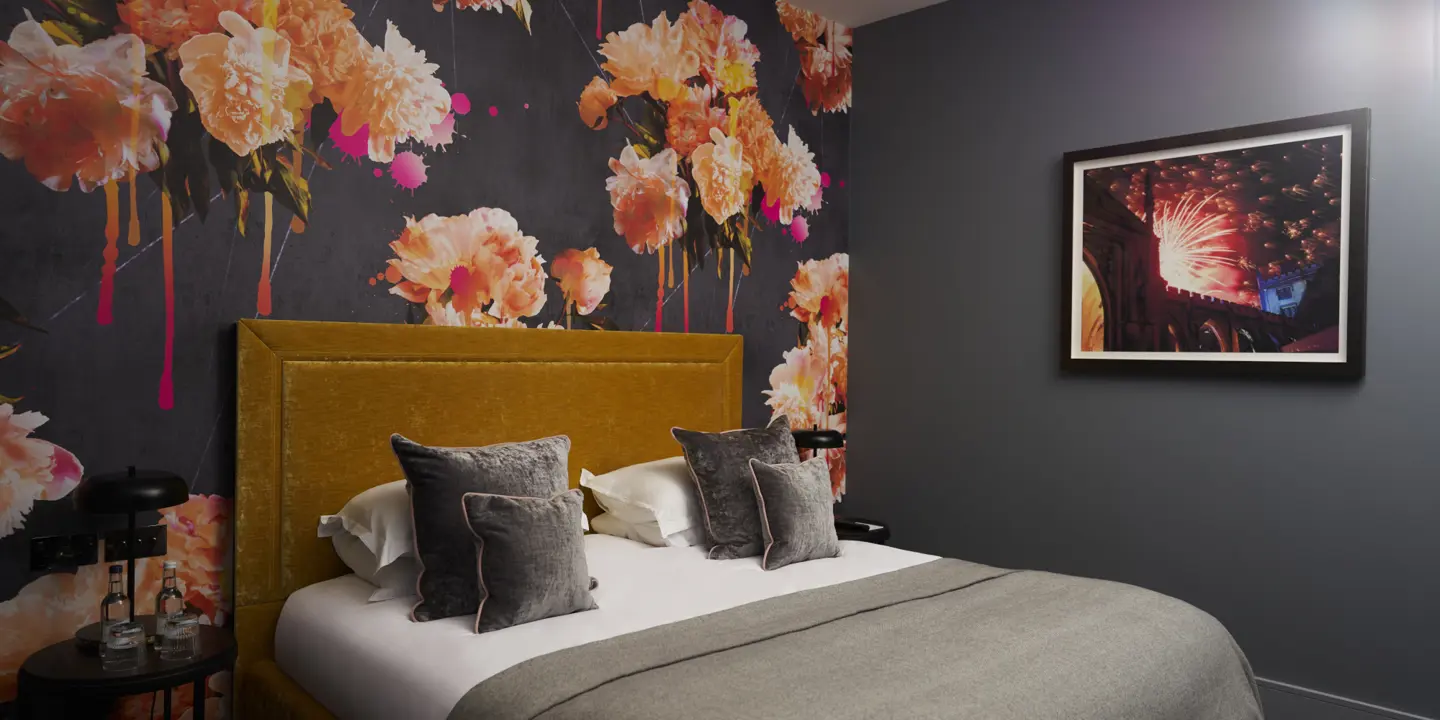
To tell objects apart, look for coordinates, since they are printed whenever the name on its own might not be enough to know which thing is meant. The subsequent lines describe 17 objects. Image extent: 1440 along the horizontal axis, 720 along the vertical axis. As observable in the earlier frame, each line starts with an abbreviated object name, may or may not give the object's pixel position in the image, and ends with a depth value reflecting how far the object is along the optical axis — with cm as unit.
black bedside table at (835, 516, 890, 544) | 368
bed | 174
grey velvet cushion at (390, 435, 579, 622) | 221
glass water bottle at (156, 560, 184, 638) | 211
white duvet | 191
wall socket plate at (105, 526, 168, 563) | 226
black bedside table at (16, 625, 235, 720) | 189
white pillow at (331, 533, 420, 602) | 238
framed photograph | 291
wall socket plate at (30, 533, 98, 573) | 217
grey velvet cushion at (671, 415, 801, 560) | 285
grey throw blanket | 166
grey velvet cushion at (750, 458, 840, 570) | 278
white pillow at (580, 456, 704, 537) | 292
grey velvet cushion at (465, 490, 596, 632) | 213
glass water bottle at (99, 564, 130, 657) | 208
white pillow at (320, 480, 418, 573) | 237
